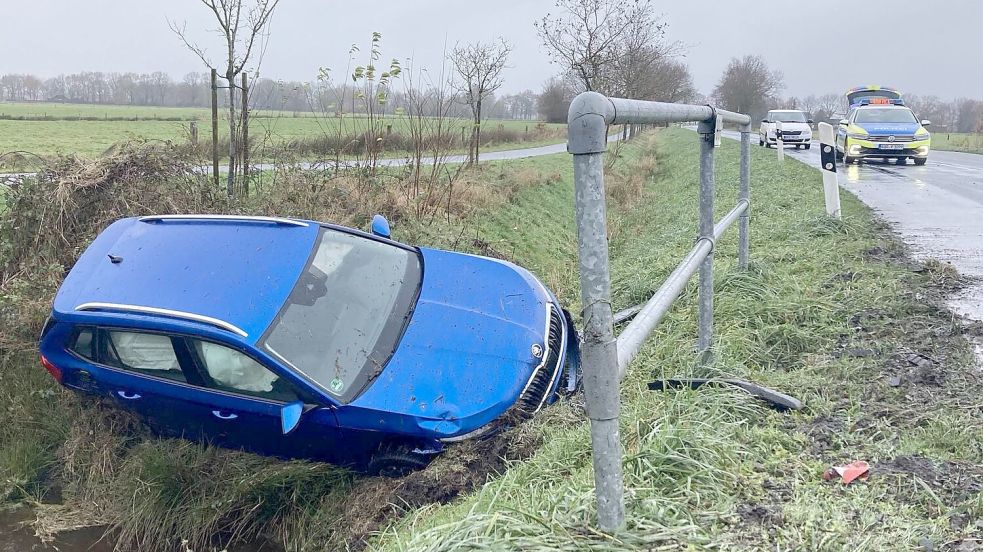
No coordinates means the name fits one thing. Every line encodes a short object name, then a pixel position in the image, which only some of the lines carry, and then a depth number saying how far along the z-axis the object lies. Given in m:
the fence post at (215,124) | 9.09
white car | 26.14
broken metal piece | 3.10
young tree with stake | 8.98
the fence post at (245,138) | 9.13
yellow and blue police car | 16.31
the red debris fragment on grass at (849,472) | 2.45
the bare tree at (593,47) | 20.81
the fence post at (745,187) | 4.95
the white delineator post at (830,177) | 7.42
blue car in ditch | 4.17
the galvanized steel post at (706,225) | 3.51
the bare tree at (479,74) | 14.93
